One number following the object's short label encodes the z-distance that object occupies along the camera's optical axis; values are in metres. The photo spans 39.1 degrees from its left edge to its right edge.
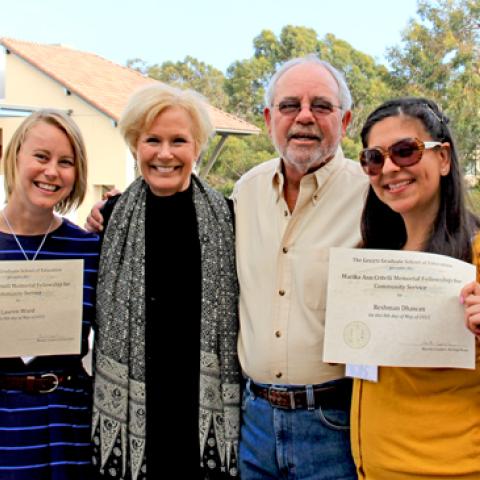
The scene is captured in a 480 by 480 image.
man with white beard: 2.51
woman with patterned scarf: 2.71
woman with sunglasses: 1.98
